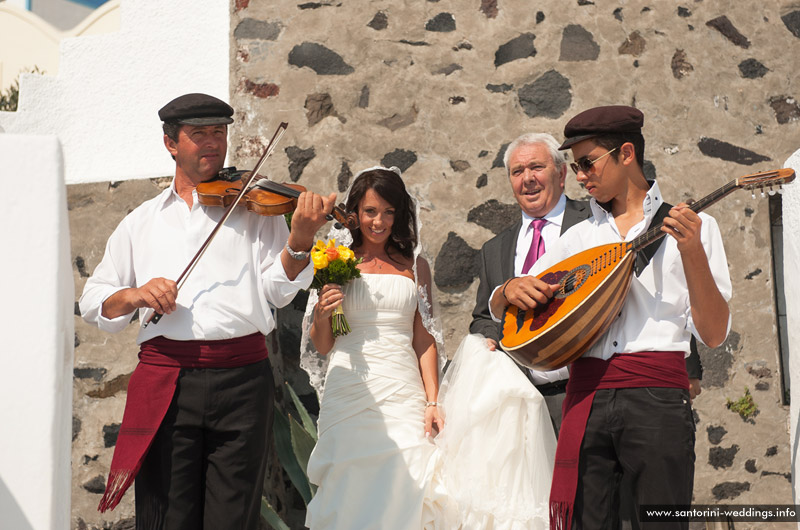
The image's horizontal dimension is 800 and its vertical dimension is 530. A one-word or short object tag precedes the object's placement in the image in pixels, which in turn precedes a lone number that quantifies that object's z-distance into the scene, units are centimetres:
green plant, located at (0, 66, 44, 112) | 1279
